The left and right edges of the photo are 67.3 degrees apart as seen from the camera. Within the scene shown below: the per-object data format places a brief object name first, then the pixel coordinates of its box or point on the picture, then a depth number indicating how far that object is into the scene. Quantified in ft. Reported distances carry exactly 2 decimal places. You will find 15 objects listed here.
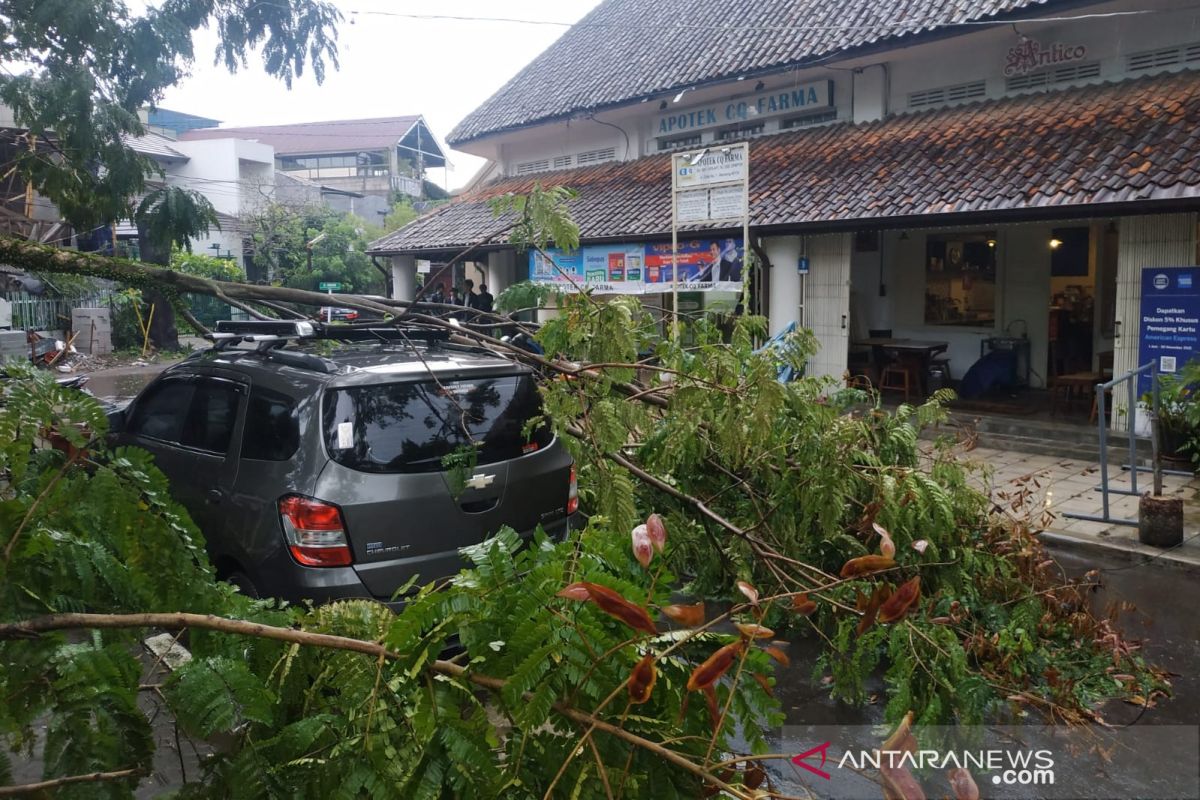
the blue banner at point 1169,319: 32.91
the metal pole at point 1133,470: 27.56
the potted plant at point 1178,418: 30.42
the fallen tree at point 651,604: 5.85
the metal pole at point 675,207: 39.37
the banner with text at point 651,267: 47.03
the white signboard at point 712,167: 38.60
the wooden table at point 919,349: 47.52
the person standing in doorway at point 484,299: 54.47
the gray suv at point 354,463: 14.52
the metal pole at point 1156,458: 24.41
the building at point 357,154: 160.97
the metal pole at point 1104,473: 25.46
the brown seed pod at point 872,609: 5.36
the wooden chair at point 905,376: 47.47
